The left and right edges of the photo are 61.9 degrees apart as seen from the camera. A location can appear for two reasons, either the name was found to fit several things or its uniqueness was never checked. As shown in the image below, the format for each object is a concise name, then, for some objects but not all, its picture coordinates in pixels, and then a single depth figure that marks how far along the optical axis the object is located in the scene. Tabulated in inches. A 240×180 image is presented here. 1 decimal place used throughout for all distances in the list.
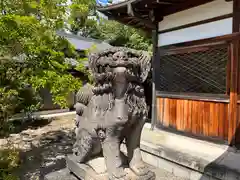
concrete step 95.7
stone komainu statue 60.6
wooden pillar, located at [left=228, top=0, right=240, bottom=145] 125.2
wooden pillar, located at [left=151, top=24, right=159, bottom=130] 179.0
